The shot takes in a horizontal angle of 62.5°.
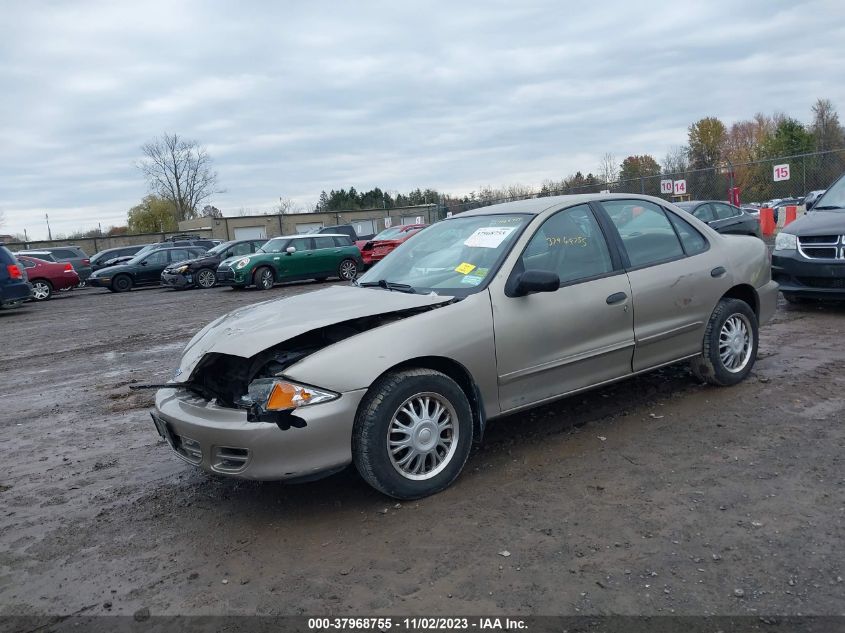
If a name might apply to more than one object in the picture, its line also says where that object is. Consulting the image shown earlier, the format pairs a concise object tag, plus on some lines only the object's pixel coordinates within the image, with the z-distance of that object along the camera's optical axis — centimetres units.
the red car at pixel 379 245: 2297
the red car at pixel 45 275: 2156
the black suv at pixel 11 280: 1609
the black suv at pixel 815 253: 807
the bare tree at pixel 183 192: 7362
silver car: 361
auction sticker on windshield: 463
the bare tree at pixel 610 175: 4688
